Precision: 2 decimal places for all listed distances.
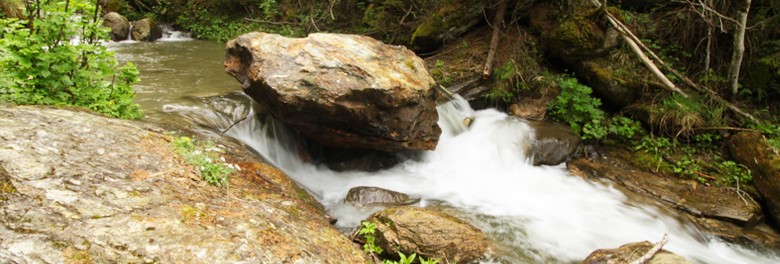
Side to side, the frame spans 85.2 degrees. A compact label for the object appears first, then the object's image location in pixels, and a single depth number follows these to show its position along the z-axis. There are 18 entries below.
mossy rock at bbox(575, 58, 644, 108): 7.39
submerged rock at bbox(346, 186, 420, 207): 5.14
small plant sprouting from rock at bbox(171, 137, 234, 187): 3.52
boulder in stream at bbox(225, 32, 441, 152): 5.03
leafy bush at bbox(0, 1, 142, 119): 3.62
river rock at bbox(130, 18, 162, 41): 13.91
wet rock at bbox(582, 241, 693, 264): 3.61
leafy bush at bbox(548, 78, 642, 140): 7.11
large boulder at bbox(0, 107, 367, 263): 2.16
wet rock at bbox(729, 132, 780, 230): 5.60
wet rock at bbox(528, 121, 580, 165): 6.88
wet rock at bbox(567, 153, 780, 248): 5.35
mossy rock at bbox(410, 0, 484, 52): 9.31
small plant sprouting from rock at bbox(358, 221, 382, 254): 3.67
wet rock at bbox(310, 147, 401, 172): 6.41
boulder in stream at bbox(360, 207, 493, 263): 3.72
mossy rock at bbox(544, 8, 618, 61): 7.61
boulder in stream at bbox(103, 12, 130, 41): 13.47
